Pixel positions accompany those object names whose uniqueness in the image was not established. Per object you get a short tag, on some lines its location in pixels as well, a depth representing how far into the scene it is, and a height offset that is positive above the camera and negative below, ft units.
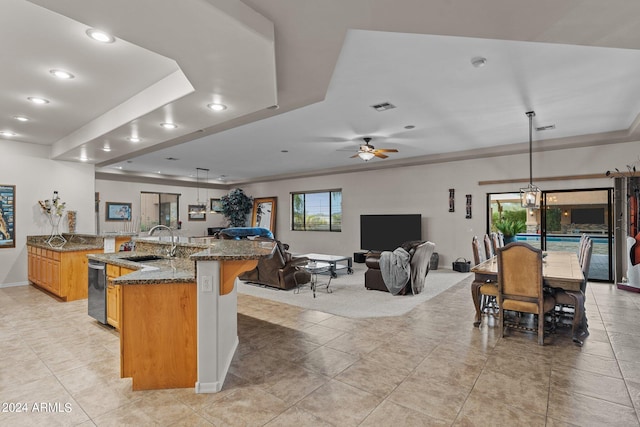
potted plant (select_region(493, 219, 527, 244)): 23.80 -1.13
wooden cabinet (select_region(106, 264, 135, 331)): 11.96 -3.10
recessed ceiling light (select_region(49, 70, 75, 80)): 10.91 +4.84
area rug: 15.34 -4.61
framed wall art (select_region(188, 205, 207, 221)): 37.15 +0.23
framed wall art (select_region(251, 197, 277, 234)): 39.52 +0.10
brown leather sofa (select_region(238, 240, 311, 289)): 19.60 -3.54
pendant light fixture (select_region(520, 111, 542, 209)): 15.14 +0.73
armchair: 18.48 -3.24
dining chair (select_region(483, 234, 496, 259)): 17.34 -1.90
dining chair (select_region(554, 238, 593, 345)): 11.08 -3.16
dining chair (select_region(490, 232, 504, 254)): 18.38 -1.64
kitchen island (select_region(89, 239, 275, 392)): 8.25 -2.80
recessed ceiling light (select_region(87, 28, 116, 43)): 8.50 +4.83
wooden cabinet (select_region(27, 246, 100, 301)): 16.84 -3.14
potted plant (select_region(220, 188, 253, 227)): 40.57 +1.00
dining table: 10.71 -2.21
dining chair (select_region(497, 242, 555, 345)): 11.02 -2.48
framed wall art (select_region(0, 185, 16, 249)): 19.24 -0.07
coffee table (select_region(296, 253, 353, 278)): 22.58 -3.40
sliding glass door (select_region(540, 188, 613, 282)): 21.27 -0.71
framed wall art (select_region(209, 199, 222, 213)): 42.31 +1.19
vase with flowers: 20.44 +0.11
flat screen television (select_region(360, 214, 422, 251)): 28.02 -1.55
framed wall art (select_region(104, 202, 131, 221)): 33.45 +0.36
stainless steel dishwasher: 12.63 -3.07
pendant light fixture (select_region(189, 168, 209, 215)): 34.64 +1.12
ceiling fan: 19.60 +3.73
